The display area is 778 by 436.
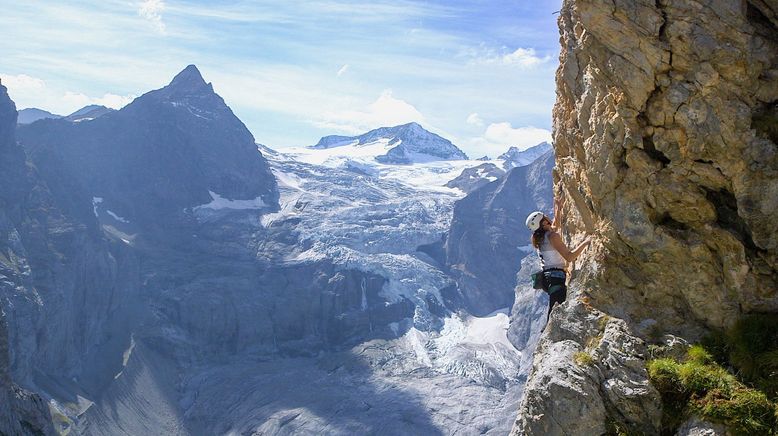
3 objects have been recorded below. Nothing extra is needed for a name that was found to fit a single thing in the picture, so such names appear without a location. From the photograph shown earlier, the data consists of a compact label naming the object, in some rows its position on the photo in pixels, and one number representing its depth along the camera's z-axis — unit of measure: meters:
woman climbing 15.20
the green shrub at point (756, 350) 10.66
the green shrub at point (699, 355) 11.38
